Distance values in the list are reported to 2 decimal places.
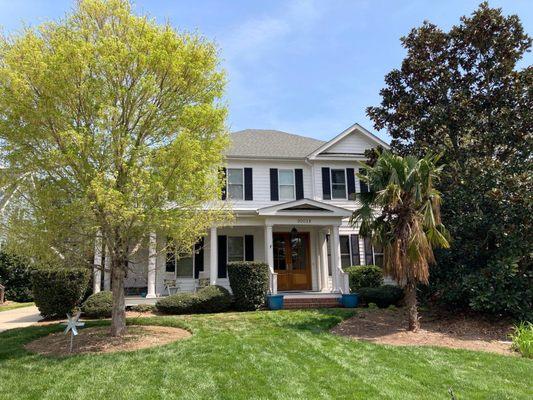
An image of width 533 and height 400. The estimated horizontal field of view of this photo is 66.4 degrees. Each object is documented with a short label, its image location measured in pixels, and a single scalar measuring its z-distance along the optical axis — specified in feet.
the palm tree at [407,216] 31.46
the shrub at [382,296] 46.42
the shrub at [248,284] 45.34
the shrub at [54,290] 40.75
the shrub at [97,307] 41.60
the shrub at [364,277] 53.47
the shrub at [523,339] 26.25
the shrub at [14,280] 67.10
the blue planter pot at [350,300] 47.03
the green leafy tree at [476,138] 34.32
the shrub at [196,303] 43.39
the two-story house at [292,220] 54.60
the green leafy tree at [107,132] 24.97
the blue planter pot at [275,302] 45.80
